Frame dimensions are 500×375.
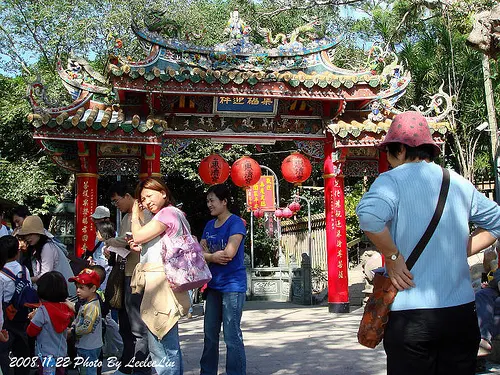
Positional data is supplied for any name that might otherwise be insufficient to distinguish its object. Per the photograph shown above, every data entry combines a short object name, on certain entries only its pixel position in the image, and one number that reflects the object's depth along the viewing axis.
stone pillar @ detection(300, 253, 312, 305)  13.00
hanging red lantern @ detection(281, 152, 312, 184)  10.78
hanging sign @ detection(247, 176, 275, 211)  15.04
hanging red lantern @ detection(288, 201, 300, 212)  15.09
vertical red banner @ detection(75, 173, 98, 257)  9.96
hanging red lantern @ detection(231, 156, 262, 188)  10.79
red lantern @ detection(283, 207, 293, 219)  14.77
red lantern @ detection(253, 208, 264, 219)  15.05
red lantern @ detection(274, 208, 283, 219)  14.92
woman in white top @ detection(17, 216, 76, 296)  4.90
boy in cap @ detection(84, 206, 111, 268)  5.77
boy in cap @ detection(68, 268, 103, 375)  4.62
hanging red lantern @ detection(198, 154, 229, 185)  10.38
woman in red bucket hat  2.40
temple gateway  9.89
